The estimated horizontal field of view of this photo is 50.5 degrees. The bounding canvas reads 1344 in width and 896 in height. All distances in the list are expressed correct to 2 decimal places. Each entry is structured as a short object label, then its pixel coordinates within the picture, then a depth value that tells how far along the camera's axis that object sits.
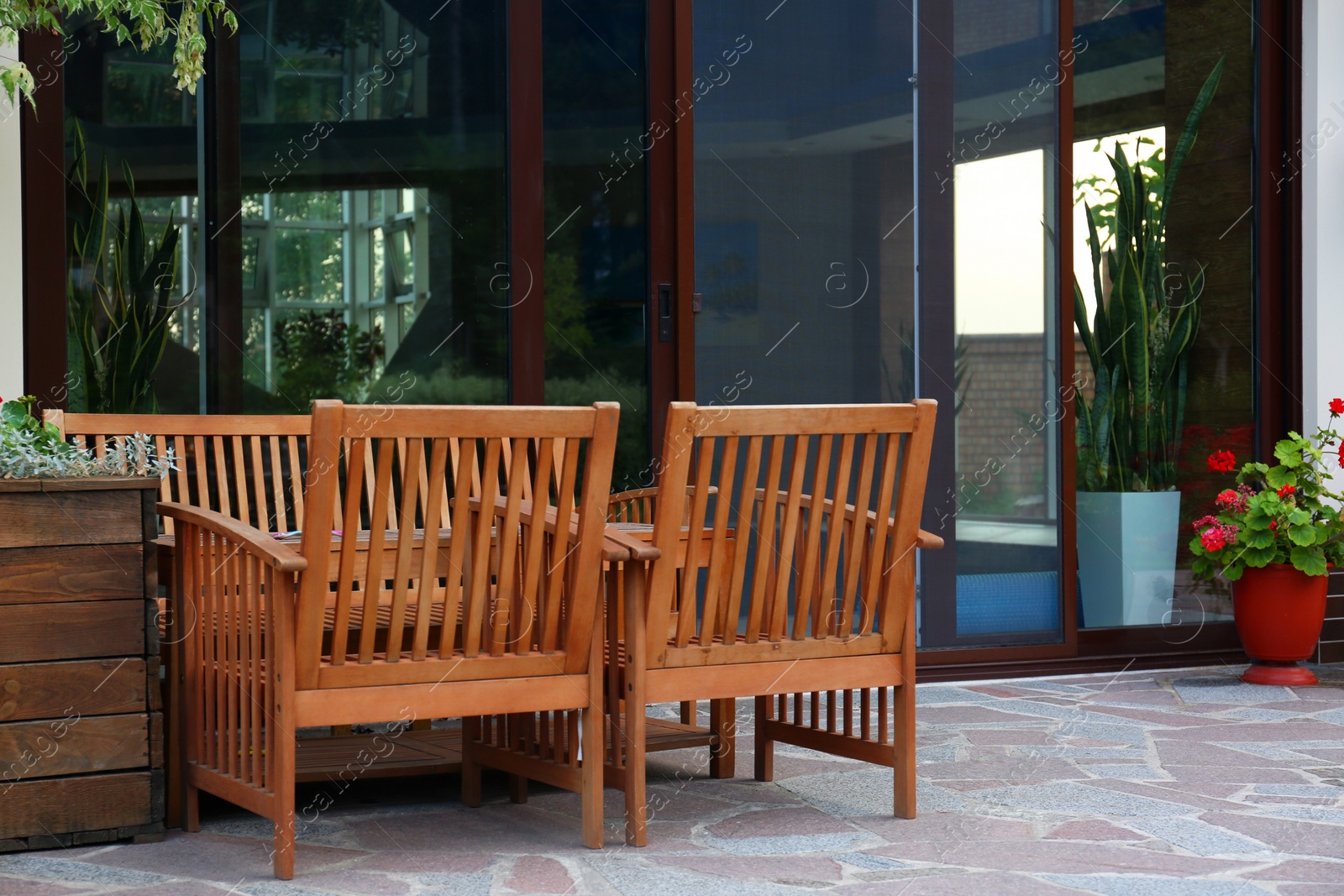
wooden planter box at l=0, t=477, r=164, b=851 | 2.88
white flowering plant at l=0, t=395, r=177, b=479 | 2.96
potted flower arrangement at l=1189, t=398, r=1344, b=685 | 5.19
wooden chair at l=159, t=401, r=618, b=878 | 2.64
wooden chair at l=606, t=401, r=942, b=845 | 2.91
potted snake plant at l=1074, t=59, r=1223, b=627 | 5.68
